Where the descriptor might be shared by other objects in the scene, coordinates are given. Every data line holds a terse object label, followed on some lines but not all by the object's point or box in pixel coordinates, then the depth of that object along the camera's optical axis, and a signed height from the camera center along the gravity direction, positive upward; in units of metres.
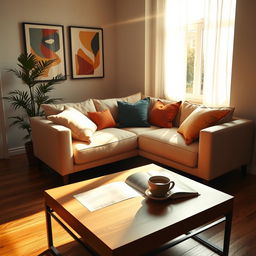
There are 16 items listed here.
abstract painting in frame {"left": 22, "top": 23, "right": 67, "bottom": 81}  4.01 +0.27
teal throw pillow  3.73 -0.63
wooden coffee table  1.47 -0.83
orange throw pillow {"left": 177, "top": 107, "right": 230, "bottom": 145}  3.02 -0.59
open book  1.81 -0.81
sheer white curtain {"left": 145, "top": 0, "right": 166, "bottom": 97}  4.28 +0.22
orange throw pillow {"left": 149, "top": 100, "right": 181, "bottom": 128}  3.67 -0.62
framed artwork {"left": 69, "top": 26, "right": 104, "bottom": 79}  4.44 +0.18
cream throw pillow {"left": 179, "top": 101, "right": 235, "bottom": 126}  3.54 -0.55
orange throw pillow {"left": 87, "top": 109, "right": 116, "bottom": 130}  3.54 -0.64
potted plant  3.69 -0.37
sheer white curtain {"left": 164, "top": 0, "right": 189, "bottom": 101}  3.99 +0.21
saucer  1.79 -0.79
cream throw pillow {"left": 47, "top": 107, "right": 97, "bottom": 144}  3.09 -0.61
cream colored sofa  2.83 -0.85
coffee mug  1.77 -0.72
